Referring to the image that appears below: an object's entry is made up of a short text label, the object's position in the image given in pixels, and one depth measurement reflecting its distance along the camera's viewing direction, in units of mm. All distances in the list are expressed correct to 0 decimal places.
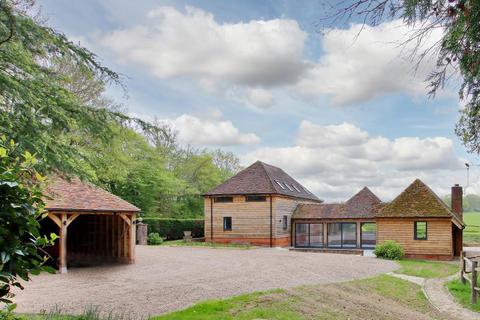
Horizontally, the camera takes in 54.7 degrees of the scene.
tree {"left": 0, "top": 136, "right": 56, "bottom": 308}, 3246
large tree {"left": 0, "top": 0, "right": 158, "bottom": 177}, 7359
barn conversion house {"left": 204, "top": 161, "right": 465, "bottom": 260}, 31375
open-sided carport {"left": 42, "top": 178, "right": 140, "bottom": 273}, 16734
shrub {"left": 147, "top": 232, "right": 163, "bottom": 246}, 32131
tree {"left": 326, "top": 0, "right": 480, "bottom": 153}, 5387
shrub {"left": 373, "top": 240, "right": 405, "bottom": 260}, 24719
